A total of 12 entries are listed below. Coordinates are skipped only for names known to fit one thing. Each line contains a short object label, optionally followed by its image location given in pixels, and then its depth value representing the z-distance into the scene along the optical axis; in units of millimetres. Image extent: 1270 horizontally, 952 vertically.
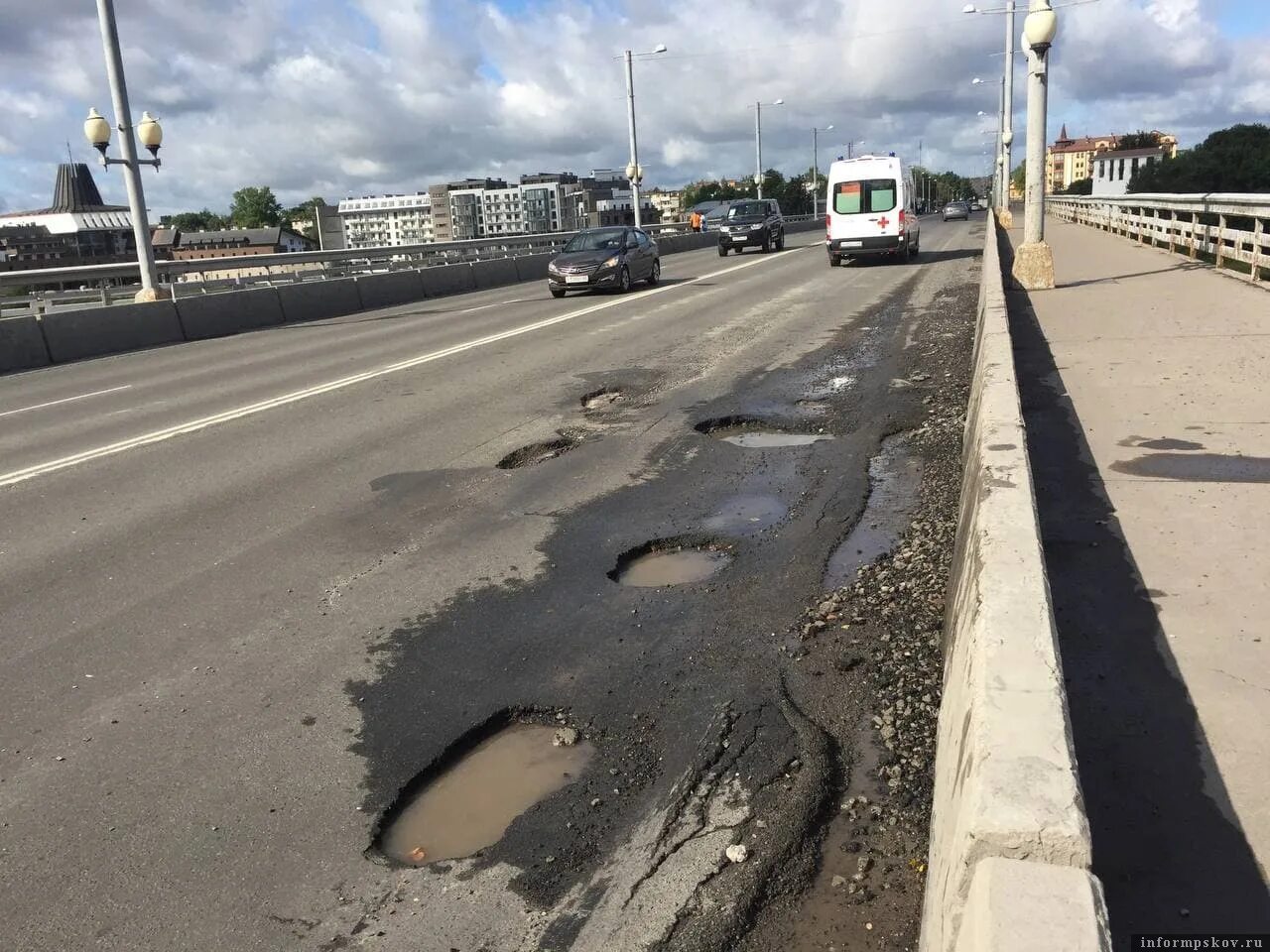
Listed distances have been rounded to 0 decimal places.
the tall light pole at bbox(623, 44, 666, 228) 46875
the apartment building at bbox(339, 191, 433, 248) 196000
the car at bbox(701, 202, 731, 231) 55538
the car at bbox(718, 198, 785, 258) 37688
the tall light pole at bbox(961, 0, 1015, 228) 43134
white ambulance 25516
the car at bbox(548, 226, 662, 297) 22000
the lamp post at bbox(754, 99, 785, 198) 68125
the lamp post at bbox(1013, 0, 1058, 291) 14031
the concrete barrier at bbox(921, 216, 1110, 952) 1838
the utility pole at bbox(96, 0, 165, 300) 18969
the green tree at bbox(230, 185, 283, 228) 174625
